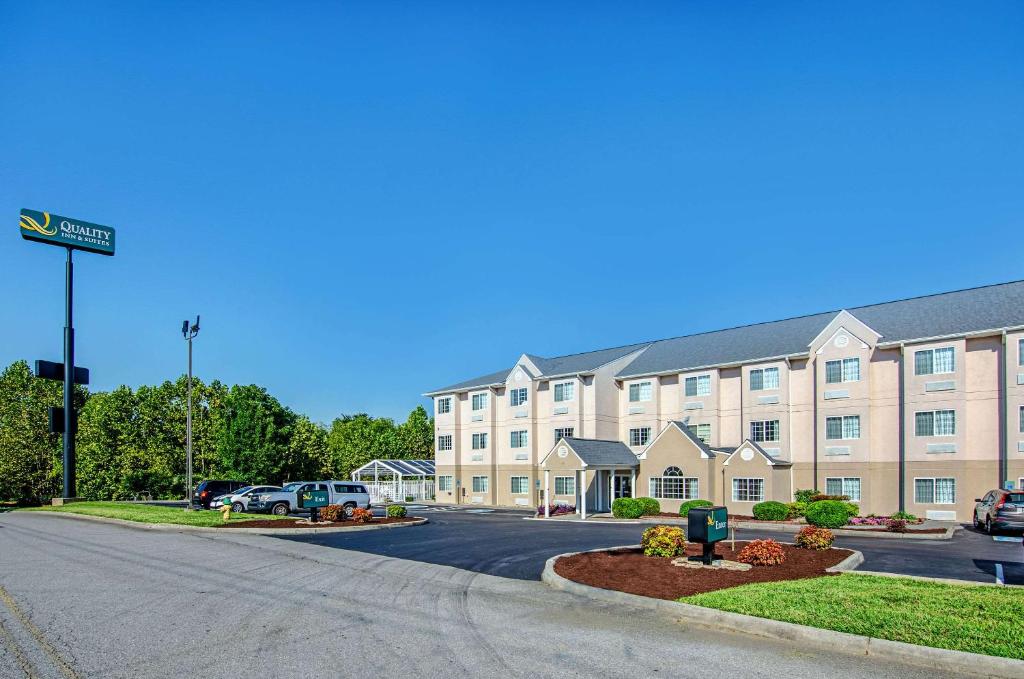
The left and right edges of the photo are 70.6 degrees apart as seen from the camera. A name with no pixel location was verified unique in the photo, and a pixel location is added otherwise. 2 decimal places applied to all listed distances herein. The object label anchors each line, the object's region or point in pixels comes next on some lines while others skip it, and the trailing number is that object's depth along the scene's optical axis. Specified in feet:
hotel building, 106.52
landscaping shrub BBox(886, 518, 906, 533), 86.64
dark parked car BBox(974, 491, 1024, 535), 80.64
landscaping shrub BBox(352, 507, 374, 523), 91.86
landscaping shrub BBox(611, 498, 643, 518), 117.80
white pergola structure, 206.08
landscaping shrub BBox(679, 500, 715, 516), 112.74
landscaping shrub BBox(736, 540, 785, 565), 49.65
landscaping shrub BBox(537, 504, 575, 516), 131.23
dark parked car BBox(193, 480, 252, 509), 134.72
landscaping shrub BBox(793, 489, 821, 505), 114.69
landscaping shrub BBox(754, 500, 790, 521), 105.29
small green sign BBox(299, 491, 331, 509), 92.27
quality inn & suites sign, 137.08
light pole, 124.57
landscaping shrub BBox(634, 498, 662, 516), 119.40
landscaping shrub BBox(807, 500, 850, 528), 90.84
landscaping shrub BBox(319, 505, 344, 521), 91.86
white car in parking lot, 112.27
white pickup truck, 108.58
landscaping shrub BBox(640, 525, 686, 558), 54.60
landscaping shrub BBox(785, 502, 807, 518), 107.04
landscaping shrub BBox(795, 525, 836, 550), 60.03
